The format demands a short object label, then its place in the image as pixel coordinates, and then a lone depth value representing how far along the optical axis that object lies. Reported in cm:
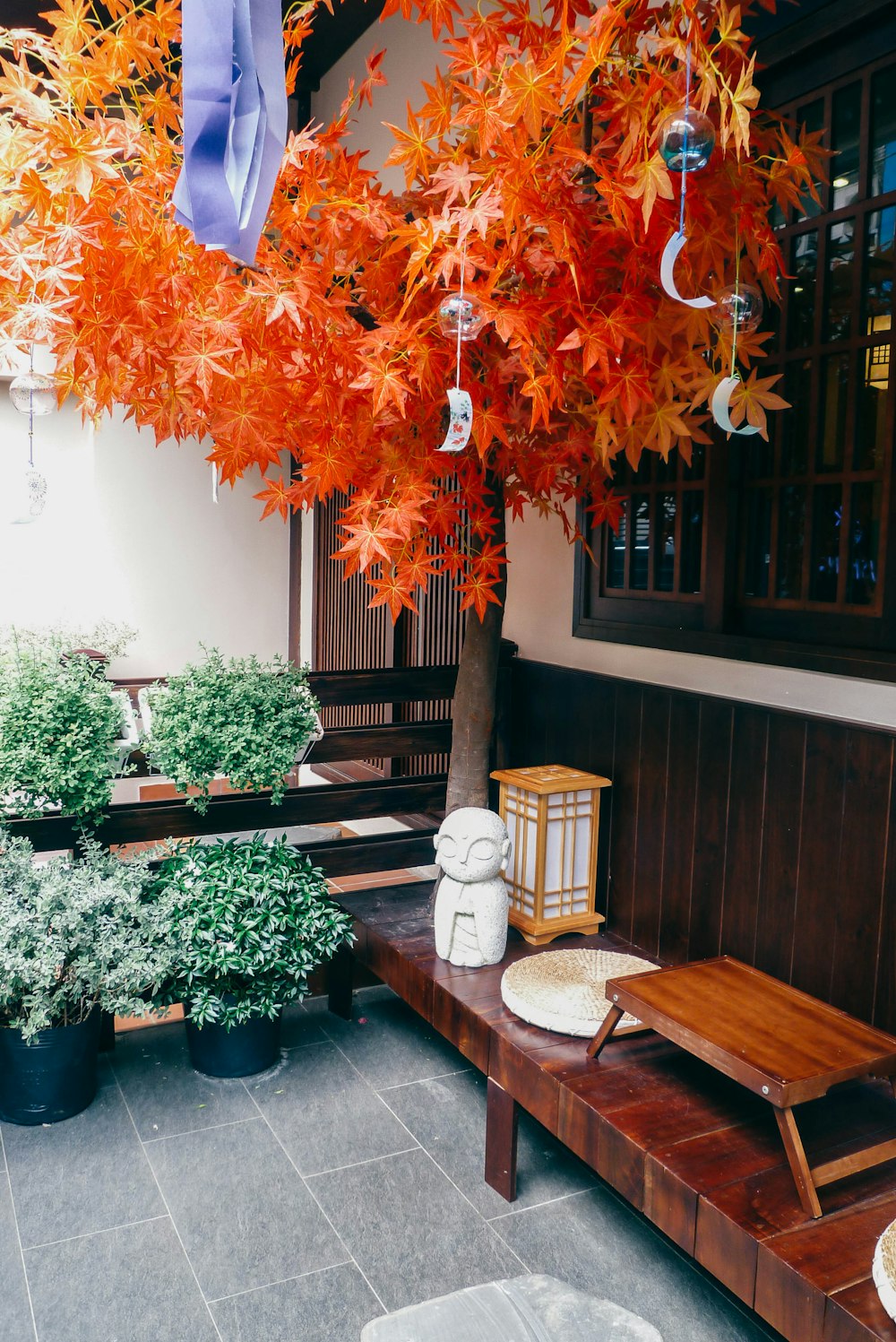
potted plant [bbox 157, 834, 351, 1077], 288
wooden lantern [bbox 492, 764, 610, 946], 324
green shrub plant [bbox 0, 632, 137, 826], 279
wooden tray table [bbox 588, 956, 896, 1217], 192
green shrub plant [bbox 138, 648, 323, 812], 301
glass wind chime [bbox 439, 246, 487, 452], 212
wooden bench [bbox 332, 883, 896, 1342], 175
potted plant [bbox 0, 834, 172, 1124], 269
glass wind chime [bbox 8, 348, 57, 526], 288
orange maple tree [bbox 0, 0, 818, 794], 224
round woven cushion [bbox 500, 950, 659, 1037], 254
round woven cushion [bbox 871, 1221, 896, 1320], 158
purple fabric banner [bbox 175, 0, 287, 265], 147
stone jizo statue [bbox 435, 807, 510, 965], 288
